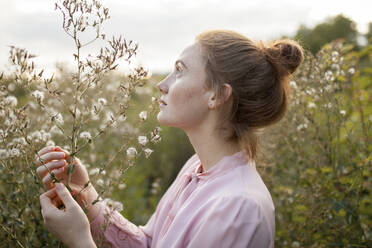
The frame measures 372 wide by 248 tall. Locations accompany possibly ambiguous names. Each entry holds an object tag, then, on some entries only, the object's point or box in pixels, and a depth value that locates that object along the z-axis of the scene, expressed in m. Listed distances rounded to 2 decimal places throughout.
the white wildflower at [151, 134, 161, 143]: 0.89
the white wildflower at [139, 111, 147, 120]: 0.92
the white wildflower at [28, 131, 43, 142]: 0.94
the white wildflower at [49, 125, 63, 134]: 1.02
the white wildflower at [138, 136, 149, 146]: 0.90
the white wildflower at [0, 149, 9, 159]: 0.91
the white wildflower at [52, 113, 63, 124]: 0.85
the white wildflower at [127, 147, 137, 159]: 0.90
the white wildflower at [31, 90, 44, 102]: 0.83
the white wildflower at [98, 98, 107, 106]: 0.92
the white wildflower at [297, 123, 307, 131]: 1.29
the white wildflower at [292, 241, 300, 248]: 1.23
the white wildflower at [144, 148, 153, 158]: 0.89
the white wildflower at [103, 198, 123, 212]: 0.91
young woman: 0.84
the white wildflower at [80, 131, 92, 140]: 0.89
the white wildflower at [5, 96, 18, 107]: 0.91
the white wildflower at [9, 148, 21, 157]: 0.88
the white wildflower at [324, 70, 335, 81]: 1.21
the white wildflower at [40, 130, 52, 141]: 0.97
